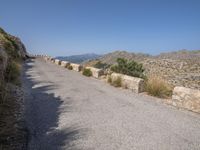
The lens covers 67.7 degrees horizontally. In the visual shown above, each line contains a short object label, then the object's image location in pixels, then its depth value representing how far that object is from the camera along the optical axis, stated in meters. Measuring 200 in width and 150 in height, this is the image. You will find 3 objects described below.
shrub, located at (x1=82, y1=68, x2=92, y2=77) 11.11
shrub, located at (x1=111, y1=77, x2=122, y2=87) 7.86
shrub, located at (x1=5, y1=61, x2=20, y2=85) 7.26
